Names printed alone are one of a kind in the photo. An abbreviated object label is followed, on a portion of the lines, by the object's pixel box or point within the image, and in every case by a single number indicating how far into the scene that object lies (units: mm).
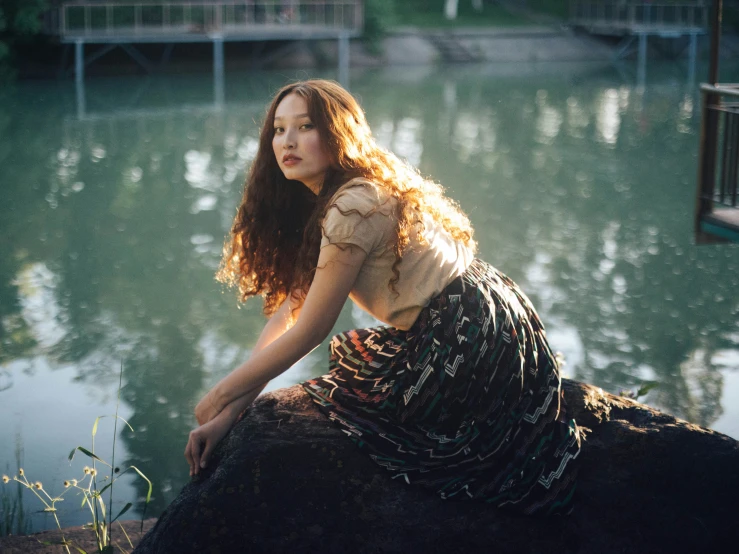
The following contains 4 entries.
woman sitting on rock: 2510
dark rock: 2467
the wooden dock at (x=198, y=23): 21375
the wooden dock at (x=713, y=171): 5012
